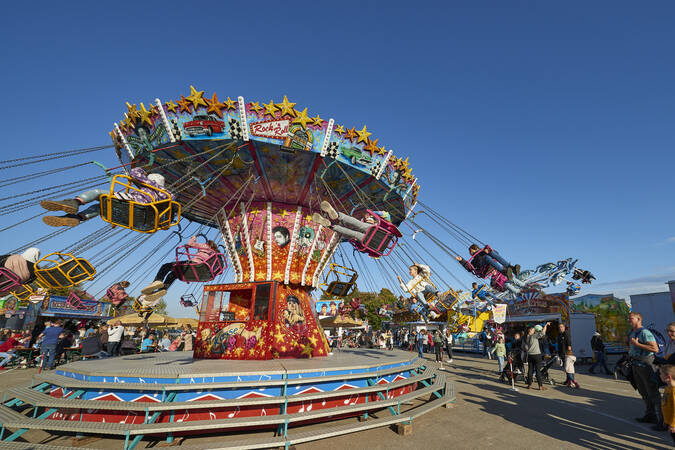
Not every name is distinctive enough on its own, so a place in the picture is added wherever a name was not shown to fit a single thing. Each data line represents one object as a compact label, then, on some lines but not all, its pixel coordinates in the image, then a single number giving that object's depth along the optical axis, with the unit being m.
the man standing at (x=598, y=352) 12.66
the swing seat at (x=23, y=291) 6.19
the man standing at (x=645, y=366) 5.61
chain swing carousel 5.27
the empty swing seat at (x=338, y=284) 12.91
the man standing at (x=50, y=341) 11.20
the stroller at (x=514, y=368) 10.58
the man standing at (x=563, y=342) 10.35
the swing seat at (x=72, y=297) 9.03
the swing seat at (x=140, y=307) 10.40
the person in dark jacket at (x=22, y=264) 5.88
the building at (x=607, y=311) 20.23
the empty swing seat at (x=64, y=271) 6.18
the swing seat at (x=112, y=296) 9.61
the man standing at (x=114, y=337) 13.27
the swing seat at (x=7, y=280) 5.79
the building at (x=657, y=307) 15.38
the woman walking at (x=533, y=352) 9.52
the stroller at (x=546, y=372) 10.94
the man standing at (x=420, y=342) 17.30
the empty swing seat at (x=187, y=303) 12.31
